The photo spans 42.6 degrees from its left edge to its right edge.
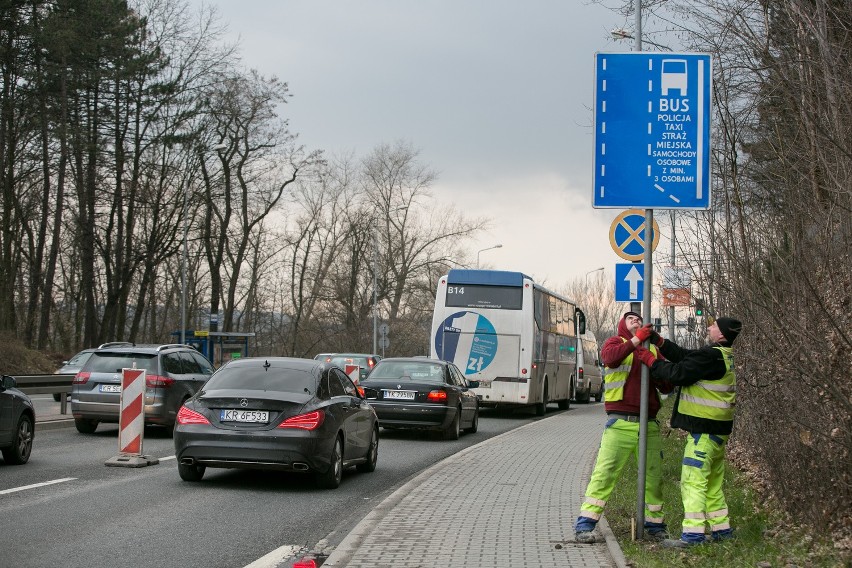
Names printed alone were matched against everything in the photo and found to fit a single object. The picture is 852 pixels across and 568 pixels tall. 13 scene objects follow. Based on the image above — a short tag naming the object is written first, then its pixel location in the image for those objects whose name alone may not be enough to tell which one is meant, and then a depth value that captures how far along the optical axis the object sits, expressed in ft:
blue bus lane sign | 28.40
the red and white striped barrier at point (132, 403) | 47.57
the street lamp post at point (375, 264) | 202.80
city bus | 93.15
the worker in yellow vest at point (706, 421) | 26.21
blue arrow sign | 48.24
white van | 143.43
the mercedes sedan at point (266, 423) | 40.81
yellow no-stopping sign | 45.34
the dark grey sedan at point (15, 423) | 45.24
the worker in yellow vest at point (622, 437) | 27.30
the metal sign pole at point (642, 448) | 27.35
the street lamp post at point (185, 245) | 164.64
